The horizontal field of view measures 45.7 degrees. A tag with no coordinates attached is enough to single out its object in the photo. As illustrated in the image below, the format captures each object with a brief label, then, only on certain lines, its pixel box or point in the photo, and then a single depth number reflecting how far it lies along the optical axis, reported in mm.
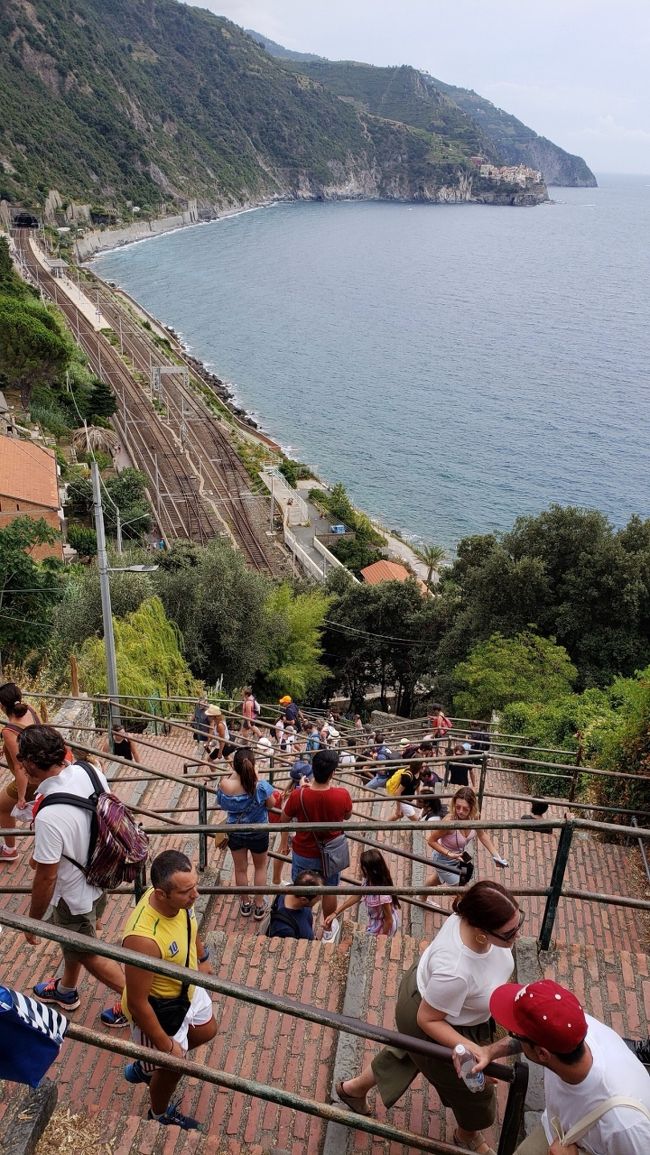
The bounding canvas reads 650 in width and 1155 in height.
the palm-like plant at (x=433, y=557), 42038
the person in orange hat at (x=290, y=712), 12492
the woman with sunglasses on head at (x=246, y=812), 5531
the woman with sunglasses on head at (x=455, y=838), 6121
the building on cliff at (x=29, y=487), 31602
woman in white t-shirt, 2955
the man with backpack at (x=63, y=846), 3818
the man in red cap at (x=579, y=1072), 2418
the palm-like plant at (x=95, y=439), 45816
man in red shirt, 5043
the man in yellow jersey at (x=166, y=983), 3295
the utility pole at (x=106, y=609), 13266
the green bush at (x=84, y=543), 35562
